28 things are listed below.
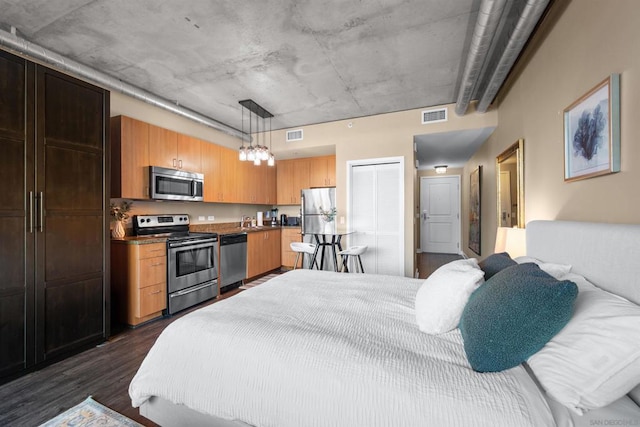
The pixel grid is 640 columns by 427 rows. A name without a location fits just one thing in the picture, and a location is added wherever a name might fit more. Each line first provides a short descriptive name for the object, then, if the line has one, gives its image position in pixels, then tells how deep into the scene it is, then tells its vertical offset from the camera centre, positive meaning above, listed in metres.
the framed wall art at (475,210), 4.58 +0.04
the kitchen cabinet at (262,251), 4.57 -0.69
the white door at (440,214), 7.29 -0.03
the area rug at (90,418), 1.53 -1.19
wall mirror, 2.61 +0.30
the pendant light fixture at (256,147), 3.34 +0.84
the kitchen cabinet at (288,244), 5.38 -0.61
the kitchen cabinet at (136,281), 2.84 -0.72
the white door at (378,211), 4.35 +0.03
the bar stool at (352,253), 3.99 -0.59
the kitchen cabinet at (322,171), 5.37 +0.85
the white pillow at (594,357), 0.76 -0.44
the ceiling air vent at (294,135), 4.83 +1.43
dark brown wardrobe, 1.93 -0.01
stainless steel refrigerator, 4.97 +0.10
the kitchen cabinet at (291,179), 5.54 +0.72
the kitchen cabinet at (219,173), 4.07 +0.67
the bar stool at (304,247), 4.29 -0.54
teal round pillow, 0.90 -0.38
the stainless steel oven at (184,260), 3.16 -0.58
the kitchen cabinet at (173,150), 3.32 +0.86
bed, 0.83 -0.57
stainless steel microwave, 3.24 +0.39
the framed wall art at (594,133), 1.33 +0.45
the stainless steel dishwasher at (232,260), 3.93 -0.71
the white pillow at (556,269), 1.39 -0.30
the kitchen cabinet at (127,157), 2.99 +0.66
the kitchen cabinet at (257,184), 4.85 +0.58
